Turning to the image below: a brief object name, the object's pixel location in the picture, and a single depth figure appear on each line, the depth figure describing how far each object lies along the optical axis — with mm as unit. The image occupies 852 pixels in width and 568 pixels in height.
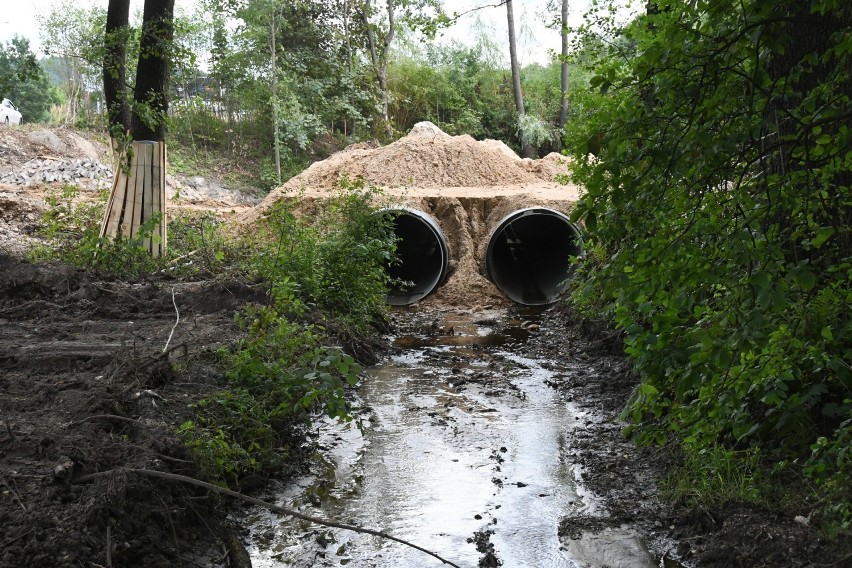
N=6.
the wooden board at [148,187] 10984
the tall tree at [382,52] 29094
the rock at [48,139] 23503
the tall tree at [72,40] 28844
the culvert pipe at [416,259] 14250
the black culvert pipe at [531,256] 14281
